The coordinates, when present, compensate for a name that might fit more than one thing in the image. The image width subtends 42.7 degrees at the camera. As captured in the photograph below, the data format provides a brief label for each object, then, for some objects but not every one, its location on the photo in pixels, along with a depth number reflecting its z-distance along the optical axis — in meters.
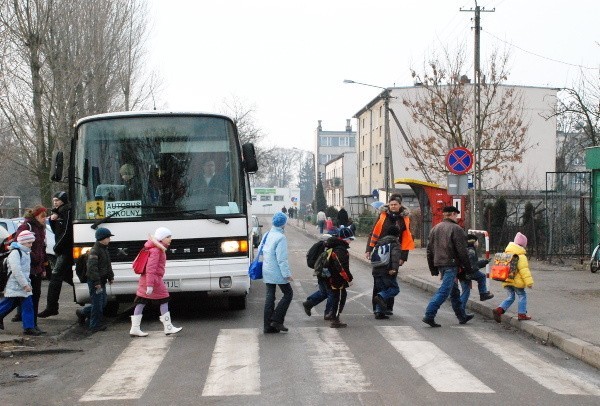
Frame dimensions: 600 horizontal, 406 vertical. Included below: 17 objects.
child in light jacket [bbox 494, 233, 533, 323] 11.00
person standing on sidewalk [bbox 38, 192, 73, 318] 12.03
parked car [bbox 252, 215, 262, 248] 26.06
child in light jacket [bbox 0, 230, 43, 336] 10.05
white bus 11.27
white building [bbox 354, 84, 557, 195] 55.94
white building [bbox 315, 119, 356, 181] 141.68
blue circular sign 16.67
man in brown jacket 11.14
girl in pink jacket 10.22
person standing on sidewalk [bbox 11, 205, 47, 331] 11.13
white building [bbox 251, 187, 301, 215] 85.62
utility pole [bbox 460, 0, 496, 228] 23.06
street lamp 31.48
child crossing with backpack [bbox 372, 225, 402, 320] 11.82
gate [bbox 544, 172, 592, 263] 21.77
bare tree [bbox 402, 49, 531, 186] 28.89
